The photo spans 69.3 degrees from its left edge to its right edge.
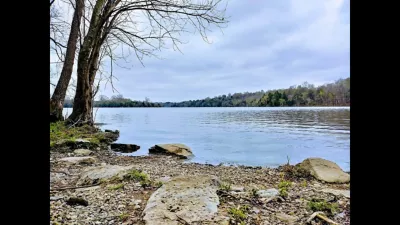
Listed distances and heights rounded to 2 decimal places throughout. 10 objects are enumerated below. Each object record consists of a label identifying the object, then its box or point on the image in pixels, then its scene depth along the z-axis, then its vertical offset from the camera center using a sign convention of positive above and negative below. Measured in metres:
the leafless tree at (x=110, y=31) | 6.29 +1.91
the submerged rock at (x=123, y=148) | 7.01 -1.03
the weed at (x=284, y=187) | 2.72 -0.87
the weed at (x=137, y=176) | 3.15 -0.78
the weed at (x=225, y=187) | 2.76 -0.80
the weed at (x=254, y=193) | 2.69 -0.83
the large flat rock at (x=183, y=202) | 2.00 -0.77
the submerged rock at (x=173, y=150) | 6.55 -1.05
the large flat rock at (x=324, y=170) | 3.67 -0.90
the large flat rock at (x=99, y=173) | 3.12 -0.77
